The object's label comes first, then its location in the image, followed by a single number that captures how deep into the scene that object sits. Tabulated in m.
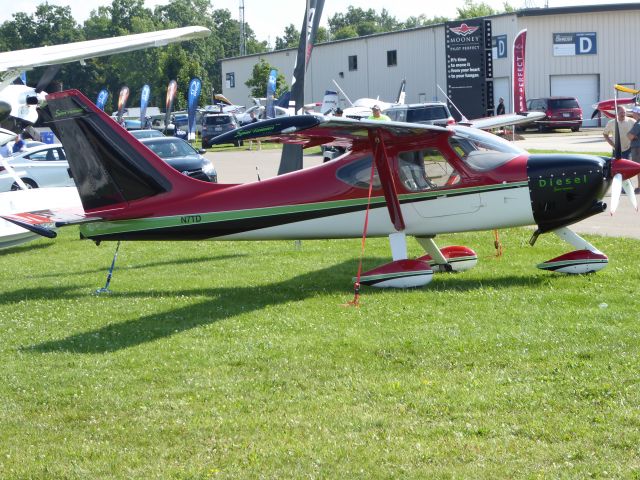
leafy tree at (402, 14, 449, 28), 182.01
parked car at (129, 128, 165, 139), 32.45
